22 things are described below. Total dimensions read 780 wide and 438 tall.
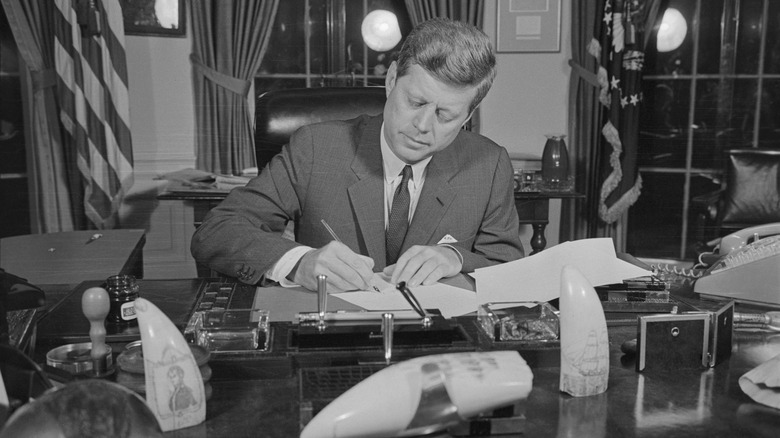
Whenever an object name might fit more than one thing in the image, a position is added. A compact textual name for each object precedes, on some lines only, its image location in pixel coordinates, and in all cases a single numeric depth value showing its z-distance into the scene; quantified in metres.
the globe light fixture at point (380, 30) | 4.66
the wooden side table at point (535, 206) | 3.72
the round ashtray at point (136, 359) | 1.06
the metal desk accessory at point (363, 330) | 1.16
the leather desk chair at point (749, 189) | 3.89
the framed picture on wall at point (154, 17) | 4.33
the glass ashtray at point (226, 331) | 1.17
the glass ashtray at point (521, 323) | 1.24
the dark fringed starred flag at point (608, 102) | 4.50
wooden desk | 0.98
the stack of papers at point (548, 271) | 1.56
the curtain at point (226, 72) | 4.43
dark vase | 4.01
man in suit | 1.83
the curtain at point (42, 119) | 4.08
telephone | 1.57
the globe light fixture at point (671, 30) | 4.68
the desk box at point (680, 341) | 1.19
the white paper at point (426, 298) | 1.46
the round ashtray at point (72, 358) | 1.13
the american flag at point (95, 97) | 4.13
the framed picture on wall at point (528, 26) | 4.59
